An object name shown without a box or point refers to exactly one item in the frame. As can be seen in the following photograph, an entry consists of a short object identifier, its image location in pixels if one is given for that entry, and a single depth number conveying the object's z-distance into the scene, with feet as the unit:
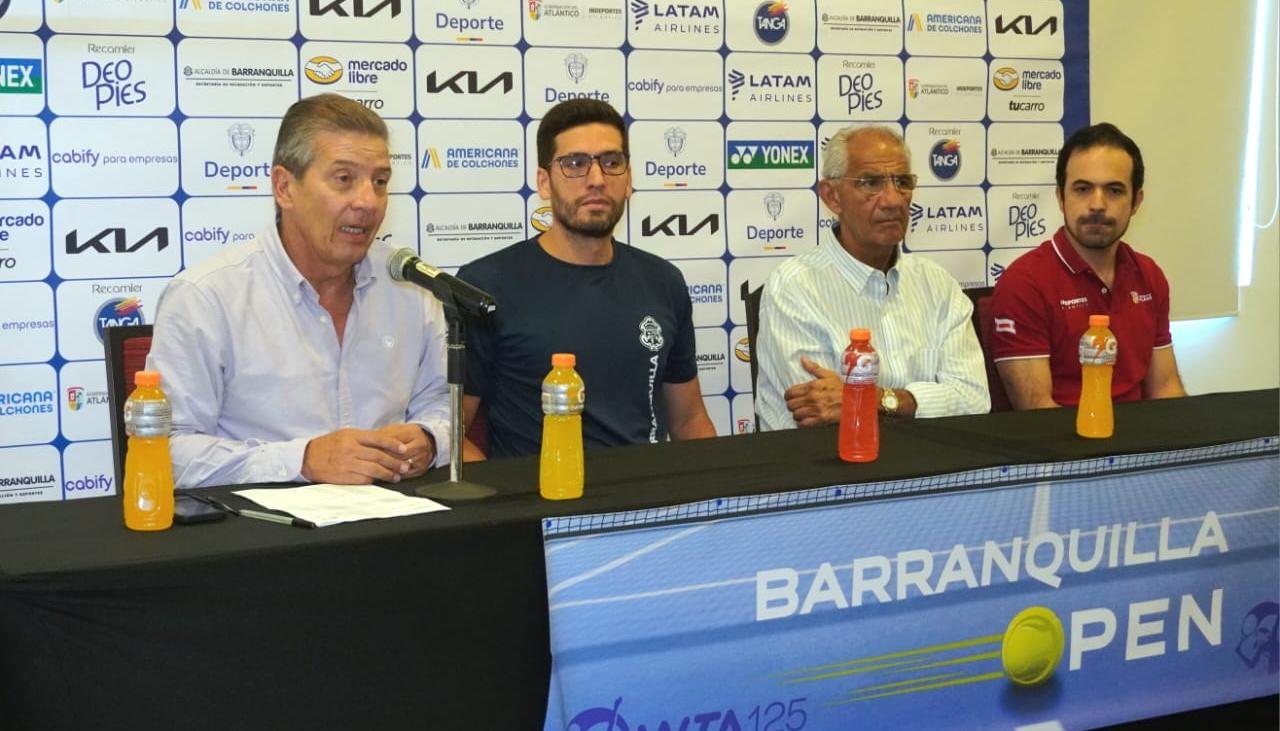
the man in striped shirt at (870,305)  9.95
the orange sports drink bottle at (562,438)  6.39
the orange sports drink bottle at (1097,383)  7.95
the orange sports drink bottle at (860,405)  7.31
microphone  6.16
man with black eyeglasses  9.34
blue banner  6.21
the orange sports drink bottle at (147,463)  5.75
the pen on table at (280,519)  5.82
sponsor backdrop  11.27
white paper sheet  5.99
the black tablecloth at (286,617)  5.13
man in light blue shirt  7.40
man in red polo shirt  10.76
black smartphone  5.91
